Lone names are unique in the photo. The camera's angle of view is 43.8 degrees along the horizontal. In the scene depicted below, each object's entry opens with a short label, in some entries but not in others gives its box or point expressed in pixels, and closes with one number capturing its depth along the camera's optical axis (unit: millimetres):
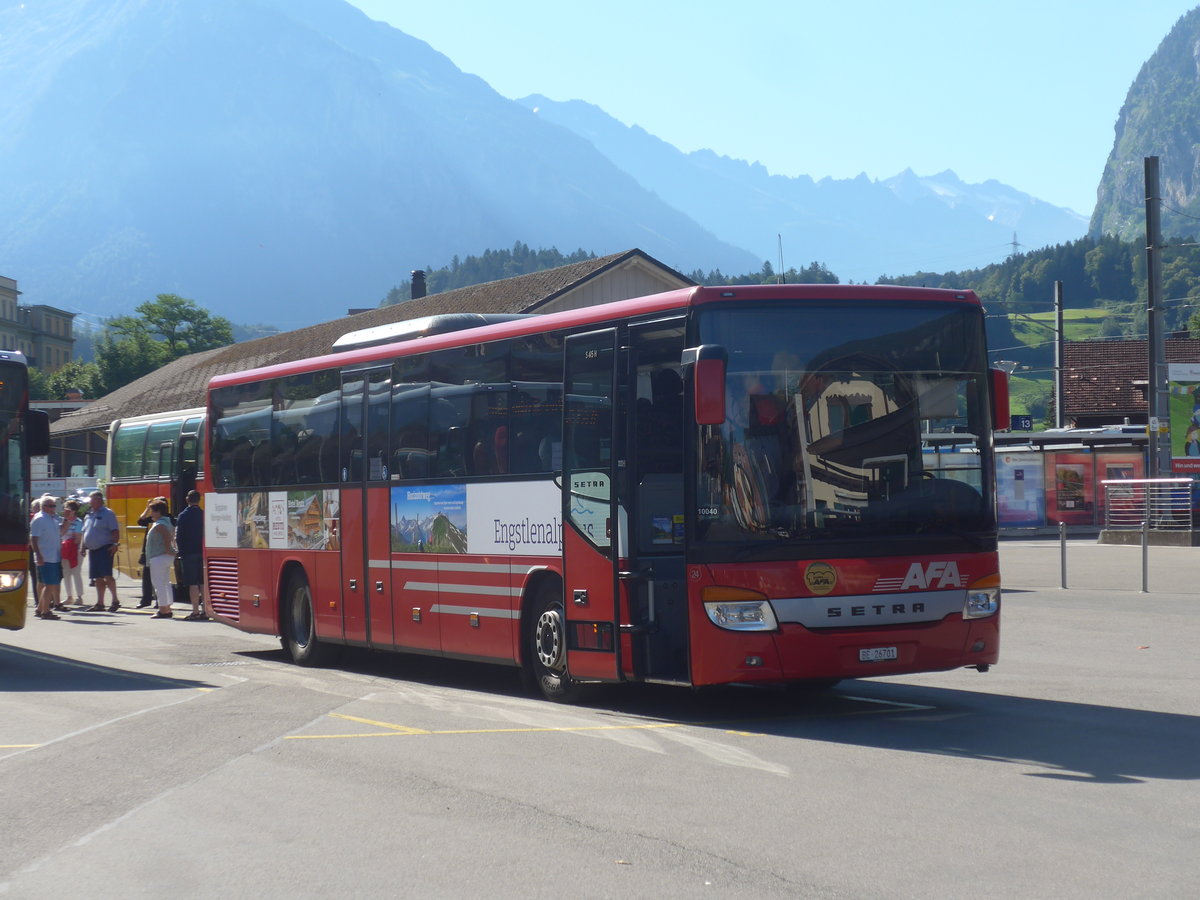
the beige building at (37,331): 141250
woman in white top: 24094
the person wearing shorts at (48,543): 22703
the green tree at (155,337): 122000
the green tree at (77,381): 124312
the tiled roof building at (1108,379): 69125
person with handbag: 26594
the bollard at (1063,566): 22689
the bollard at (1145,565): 21938
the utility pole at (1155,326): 32500
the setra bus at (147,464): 28016
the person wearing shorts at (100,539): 24656
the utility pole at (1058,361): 49719
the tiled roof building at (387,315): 37594
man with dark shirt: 22203
